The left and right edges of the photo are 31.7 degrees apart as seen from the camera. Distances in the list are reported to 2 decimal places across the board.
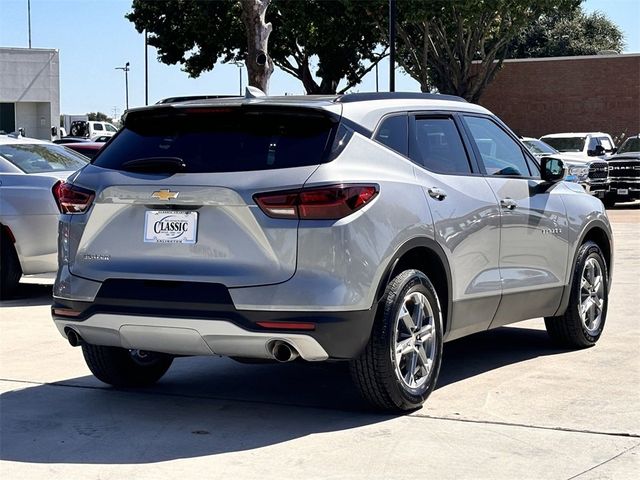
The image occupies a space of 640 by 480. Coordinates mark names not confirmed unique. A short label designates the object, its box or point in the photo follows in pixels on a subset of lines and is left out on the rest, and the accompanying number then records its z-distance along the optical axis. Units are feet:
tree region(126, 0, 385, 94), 153.58
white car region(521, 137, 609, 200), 87.35
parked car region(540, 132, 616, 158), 95.91
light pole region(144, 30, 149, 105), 214.98
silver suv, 19.03
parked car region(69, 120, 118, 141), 190.23
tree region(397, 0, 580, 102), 131.13
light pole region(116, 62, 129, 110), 336.70
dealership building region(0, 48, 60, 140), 205.16
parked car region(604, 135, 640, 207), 92.12
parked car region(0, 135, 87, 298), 37.11
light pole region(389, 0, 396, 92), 87.45
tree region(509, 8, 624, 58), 230.68
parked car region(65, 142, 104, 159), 65.98
